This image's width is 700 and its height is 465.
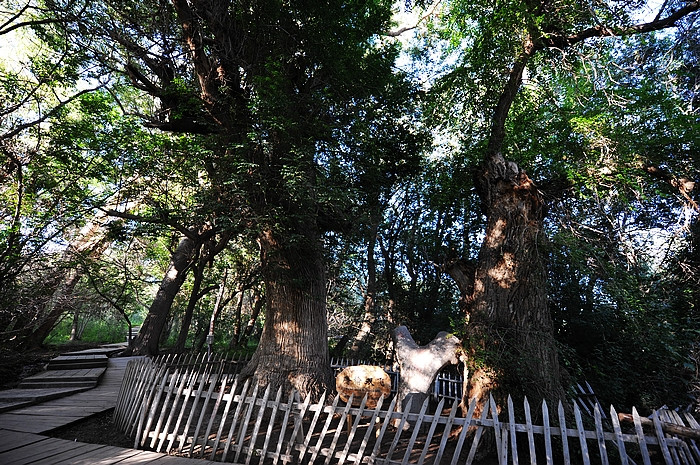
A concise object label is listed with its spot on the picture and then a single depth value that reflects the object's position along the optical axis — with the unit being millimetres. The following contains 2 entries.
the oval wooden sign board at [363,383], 5730
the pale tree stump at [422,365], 5965
